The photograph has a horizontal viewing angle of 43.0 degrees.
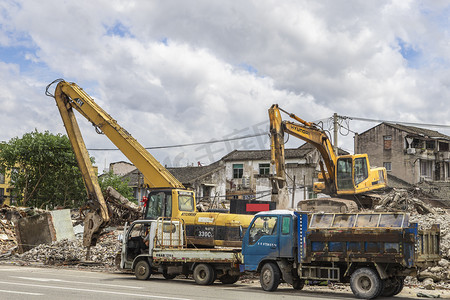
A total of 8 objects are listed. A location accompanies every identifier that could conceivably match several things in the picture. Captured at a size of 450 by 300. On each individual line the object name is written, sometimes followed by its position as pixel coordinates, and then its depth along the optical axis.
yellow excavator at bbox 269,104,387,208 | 31.77
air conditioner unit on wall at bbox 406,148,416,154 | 68.38
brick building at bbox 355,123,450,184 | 69.55
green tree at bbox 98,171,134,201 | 50.33
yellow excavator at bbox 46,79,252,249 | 19.80
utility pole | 37.14
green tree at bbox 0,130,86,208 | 44.34
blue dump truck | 13.99
